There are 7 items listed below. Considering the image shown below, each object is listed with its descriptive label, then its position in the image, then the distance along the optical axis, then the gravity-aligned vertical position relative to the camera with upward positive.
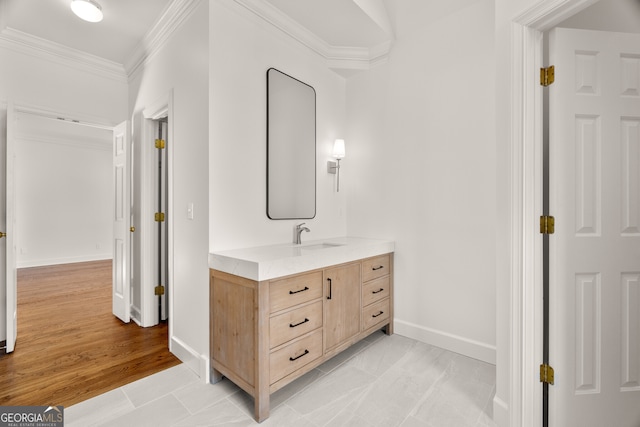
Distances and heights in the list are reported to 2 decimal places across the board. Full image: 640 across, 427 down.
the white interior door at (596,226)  1.50 -0.08
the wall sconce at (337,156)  3.00 +0.58
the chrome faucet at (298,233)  2.60 -0.19
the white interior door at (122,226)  3.11 -0.15
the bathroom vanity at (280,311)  1.73 -0.67
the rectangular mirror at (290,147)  2.47 +0.58
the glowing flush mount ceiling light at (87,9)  2.24 +1.58
